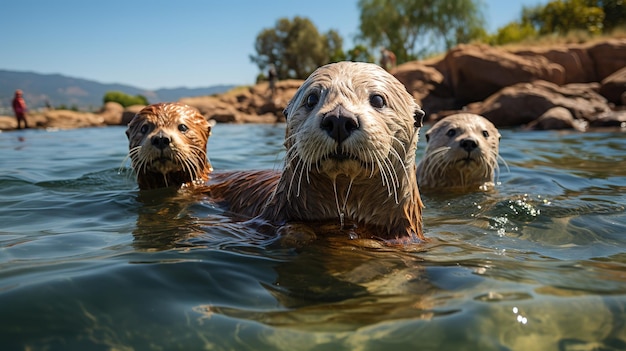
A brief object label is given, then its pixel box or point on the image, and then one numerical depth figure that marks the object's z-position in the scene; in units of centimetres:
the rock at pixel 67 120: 2916
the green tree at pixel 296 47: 6097
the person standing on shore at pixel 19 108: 2600
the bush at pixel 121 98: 4900
